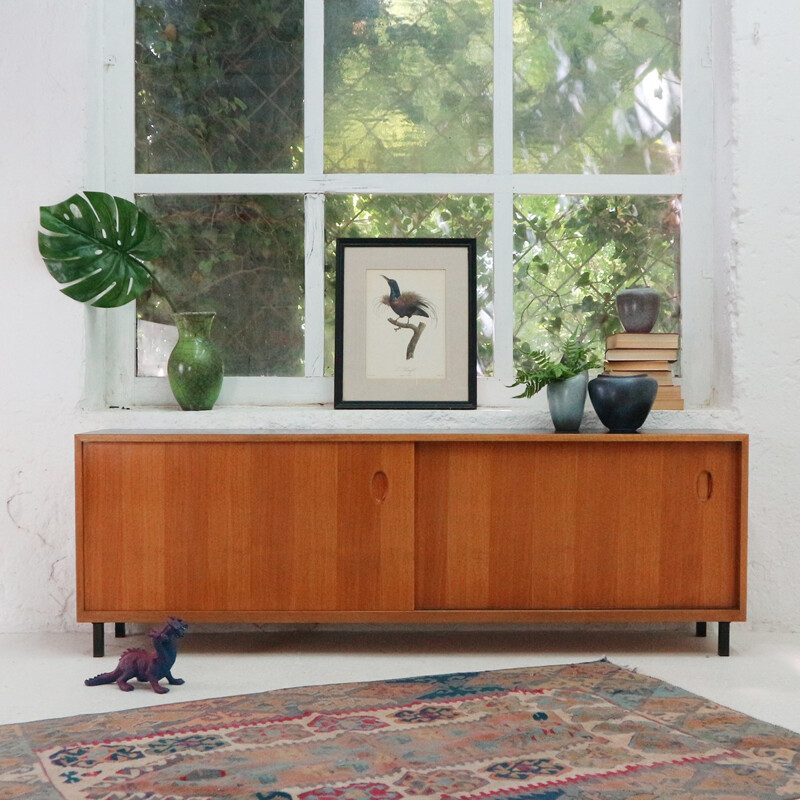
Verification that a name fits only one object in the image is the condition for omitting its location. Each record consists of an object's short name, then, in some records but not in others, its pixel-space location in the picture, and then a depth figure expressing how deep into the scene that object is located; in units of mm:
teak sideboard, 2961
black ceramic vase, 3062
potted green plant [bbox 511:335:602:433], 3113
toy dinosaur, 2650
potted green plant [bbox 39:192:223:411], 3312
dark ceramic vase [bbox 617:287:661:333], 3328
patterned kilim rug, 1958
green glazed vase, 3314
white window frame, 3516
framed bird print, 3385
